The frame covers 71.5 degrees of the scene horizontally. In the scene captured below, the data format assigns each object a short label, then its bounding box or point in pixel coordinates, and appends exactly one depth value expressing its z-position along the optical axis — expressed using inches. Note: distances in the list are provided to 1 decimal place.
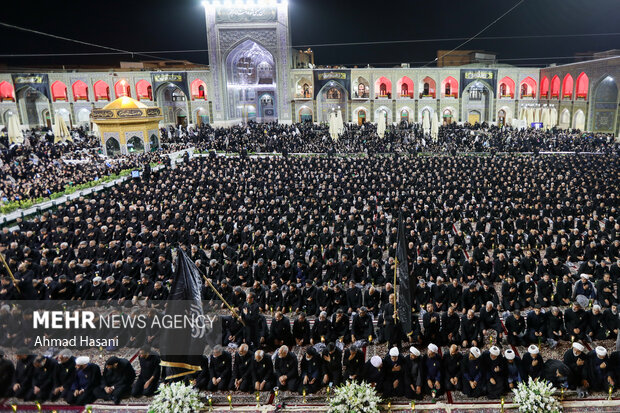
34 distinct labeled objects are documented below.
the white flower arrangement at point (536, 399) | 210.7
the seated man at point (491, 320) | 292.7
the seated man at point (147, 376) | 246.1
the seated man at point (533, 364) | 239.9
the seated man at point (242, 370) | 249.4
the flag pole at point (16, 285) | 332.7
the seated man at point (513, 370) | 238.5
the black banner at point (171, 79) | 1720.8
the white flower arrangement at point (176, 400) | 215.5
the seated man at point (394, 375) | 240.7
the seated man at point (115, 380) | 241.4
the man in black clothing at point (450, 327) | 291.3
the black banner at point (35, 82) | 1750.7
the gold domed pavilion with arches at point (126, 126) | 1023.0
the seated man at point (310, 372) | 245.1
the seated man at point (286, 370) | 246.8
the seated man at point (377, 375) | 240.8
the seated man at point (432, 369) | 242.2
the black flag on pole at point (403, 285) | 261.3
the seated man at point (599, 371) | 234.1
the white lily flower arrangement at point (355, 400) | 211.8
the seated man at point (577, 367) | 236.1
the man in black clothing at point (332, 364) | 250.1
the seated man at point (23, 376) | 243.1
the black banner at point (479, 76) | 1681.8
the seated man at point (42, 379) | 242.7
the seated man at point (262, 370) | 248.1
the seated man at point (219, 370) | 250.2
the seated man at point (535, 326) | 288.0
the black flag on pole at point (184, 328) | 223.1
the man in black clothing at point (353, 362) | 248.5
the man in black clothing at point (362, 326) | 299.3
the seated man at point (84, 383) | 239.8
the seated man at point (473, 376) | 237.8
